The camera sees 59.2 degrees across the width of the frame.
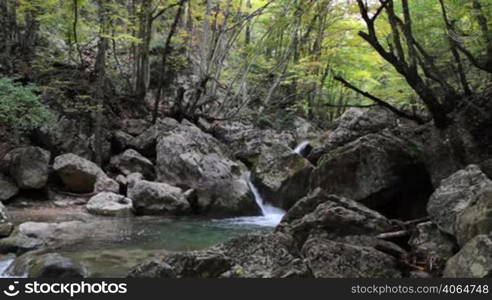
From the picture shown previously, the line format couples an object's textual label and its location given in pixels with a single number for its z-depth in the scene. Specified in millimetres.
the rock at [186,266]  4414
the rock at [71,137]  12914
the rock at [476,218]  4547
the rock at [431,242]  5309
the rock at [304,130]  20112
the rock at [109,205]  10510
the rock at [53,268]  5488
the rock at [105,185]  11789
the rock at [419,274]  4820
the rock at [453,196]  5488
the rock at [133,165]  13227
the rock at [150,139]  14367
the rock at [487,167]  7031
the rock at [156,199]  11023
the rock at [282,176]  12422
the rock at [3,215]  7511
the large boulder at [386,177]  9070
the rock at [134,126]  15383
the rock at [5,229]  7273
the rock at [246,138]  15773
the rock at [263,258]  4418
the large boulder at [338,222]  6079
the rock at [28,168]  10945
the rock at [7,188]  10547
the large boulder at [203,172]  11977
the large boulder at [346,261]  4777
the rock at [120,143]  14492
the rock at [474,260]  3955
